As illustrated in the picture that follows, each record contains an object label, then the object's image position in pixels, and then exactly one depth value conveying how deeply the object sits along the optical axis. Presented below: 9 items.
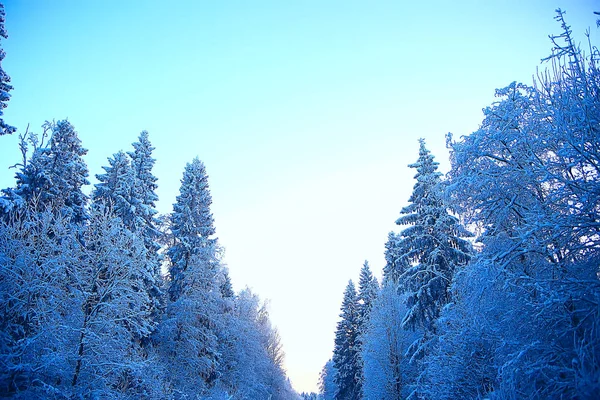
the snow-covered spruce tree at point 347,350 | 38.88
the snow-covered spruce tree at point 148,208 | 21.08
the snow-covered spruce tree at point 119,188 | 20.72
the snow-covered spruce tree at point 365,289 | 39.68
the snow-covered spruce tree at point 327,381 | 56.25
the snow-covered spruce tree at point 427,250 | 18.92
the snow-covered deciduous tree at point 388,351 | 23.56
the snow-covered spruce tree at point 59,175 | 17.14
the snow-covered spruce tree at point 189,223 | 24.39
